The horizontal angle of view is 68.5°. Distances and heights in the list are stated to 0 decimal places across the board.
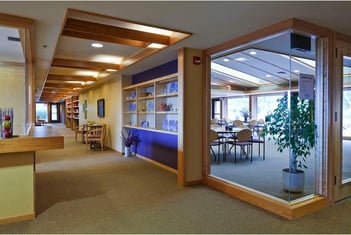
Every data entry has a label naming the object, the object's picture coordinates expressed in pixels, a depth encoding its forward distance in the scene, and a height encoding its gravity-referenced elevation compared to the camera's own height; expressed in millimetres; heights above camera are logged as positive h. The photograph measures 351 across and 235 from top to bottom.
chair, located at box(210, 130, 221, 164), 5555 -582
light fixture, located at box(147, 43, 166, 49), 3991 +1086
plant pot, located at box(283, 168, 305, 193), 3588 -953
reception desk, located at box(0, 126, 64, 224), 2727 -674
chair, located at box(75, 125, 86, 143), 8962 -632
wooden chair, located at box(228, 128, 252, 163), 5984 -576
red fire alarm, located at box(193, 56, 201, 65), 4090 +853
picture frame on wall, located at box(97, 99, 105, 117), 8596 +211
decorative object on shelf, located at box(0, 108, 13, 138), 2754 -125
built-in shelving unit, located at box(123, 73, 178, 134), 5041 +195
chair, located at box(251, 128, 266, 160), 6173 -672
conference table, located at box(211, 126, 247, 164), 6132 -546
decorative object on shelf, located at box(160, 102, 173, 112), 5179 +132
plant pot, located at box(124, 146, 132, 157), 6664 -1003
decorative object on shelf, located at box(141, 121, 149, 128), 6142 -257
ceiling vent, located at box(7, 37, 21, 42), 3698 +1086
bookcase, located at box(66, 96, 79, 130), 13897 +131
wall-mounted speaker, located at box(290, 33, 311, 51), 3095 +880
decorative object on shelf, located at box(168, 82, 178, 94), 4874 +502
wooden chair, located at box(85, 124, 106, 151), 7682 -653
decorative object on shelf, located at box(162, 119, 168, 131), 5323 -242
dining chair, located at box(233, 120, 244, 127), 8328 -319
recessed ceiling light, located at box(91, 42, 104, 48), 4426 +1191
